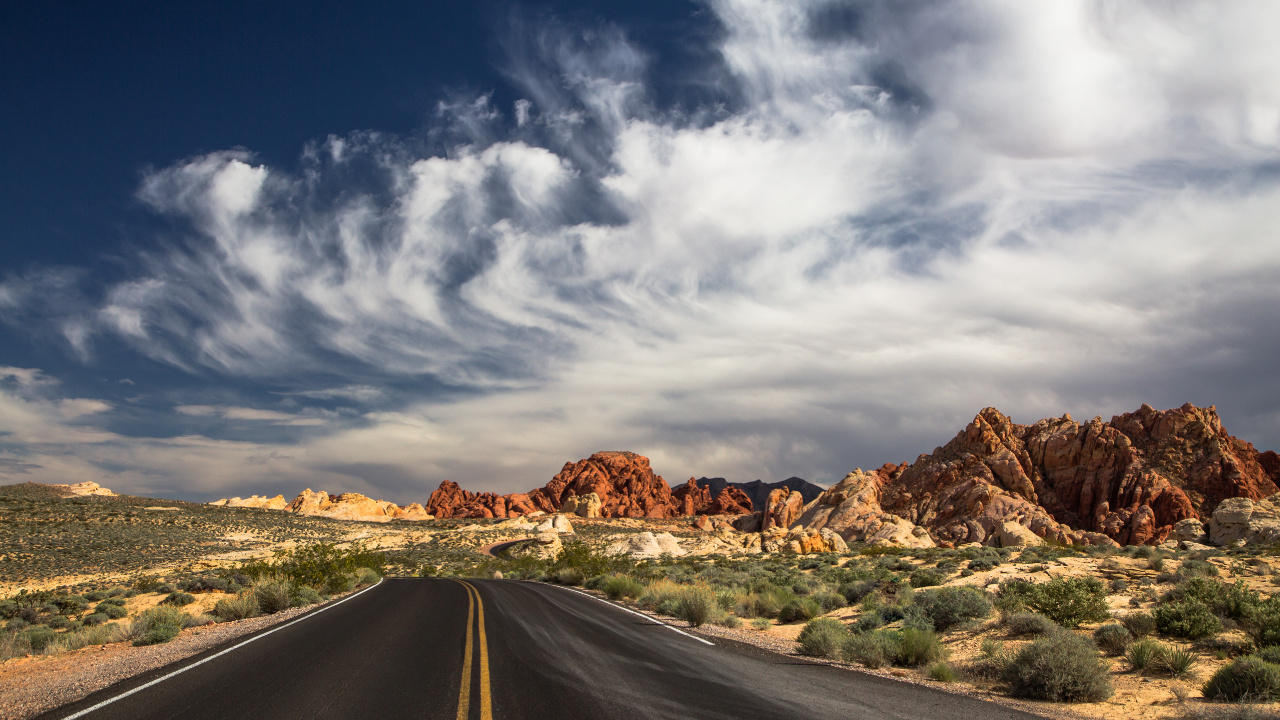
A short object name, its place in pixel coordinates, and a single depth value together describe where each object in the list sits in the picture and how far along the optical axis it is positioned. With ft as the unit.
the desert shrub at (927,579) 66.33
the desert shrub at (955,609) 43.54
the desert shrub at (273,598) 59.98
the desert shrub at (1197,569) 59.72
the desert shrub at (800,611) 53.47
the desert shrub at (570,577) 101.50
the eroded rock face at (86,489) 351.60
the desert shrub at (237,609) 55.89
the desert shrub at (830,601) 57.21
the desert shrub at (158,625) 43.14
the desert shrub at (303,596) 62.85
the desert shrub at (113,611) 68.64
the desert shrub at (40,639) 44.47
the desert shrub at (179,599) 72.06
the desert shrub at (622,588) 76.94
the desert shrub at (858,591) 59.77
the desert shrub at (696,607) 51.57
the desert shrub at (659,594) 63.35
